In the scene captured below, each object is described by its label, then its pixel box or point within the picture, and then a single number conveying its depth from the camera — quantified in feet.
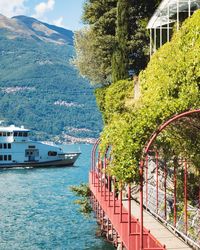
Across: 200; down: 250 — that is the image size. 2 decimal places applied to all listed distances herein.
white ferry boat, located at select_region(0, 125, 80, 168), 254.47
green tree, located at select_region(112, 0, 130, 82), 119.55
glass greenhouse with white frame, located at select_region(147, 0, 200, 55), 92.12
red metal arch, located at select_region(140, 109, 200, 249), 38.75
